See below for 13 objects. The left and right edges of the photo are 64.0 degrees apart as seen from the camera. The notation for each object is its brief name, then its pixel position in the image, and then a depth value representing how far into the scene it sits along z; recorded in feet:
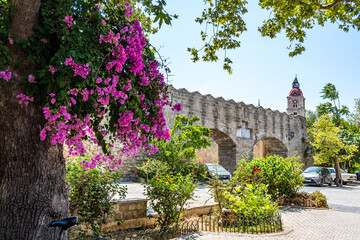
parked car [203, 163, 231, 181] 40.54
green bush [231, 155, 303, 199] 23.38
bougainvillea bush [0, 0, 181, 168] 6.74
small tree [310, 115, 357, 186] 54.08
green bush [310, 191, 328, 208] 24.71
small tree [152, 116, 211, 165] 38.58
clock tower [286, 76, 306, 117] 216.54
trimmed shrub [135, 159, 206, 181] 37.76
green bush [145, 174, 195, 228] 14.84
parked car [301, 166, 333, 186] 50.44
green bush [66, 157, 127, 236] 12.76
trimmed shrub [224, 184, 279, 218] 16.79
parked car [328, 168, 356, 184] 57.58
